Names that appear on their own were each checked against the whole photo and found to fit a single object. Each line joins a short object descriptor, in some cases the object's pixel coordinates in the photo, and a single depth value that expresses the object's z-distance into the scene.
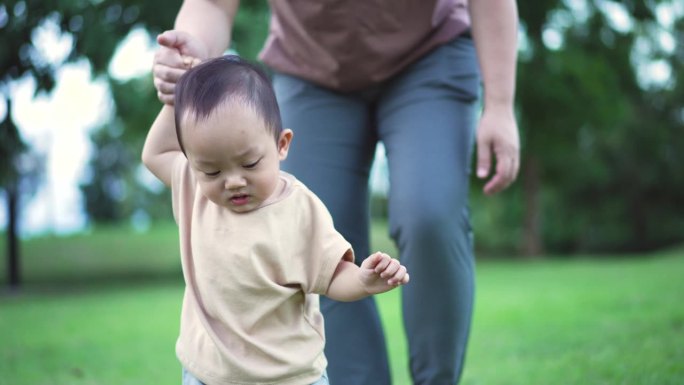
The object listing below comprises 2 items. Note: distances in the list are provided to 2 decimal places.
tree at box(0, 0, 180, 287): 10.09
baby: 1.81
